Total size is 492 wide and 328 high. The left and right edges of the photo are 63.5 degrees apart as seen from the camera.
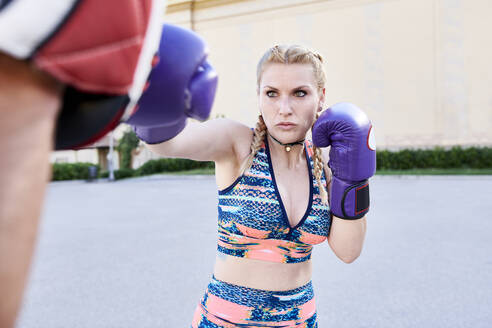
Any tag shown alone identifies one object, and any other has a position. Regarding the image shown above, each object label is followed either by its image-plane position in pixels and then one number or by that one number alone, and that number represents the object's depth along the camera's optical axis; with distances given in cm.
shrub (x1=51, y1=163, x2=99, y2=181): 1525
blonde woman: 133
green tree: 1883
